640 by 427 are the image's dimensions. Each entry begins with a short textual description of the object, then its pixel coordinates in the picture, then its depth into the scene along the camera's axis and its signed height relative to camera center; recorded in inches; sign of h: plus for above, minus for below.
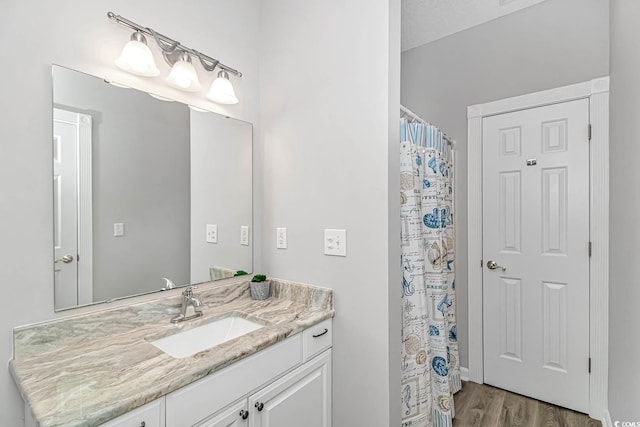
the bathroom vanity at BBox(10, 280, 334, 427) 32.1 -19.2
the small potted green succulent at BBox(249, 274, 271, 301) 66.1 -16.4
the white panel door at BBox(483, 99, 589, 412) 82.1 -11.8
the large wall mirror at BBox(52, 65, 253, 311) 44.6 +3.5
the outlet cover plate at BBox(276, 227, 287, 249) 68.2 -5.8
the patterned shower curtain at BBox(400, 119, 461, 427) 66.7 -16.7
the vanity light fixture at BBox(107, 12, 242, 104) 49.2 +26.5
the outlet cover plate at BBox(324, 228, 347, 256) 59.1 -5.9
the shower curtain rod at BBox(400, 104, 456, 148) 68.8 +22.8
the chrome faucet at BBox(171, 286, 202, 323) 54.2 -16.7
